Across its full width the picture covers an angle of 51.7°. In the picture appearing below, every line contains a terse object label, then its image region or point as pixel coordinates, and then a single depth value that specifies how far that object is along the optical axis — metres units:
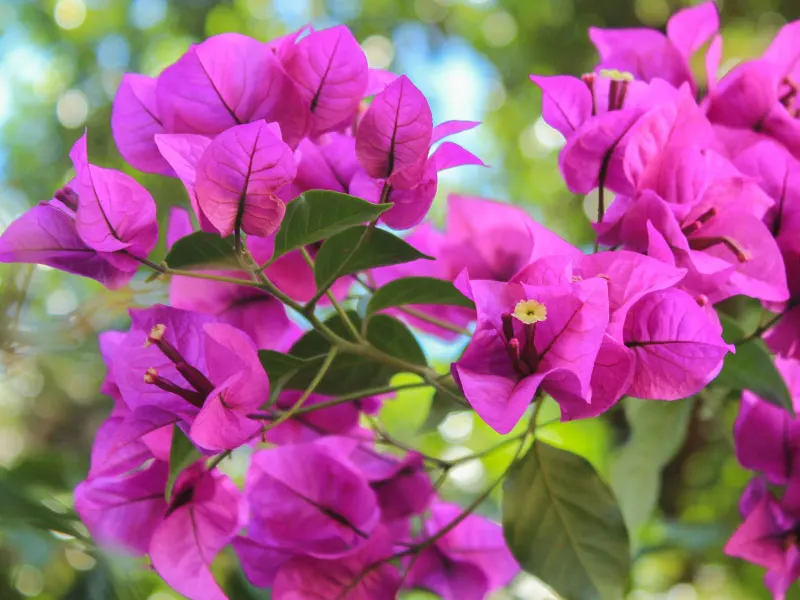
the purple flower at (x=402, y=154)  0.36
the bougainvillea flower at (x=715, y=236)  0.41
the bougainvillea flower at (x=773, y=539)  0.49
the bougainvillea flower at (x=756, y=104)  0.50
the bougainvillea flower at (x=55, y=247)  0.36
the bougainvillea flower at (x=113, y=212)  0.35
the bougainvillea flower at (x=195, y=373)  0.36
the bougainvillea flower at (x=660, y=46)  0.53
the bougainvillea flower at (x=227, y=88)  0.41
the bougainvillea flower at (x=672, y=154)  0.42
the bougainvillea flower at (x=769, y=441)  0.50
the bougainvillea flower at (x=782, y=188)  0.47
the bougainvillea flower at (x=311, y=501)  0.46
